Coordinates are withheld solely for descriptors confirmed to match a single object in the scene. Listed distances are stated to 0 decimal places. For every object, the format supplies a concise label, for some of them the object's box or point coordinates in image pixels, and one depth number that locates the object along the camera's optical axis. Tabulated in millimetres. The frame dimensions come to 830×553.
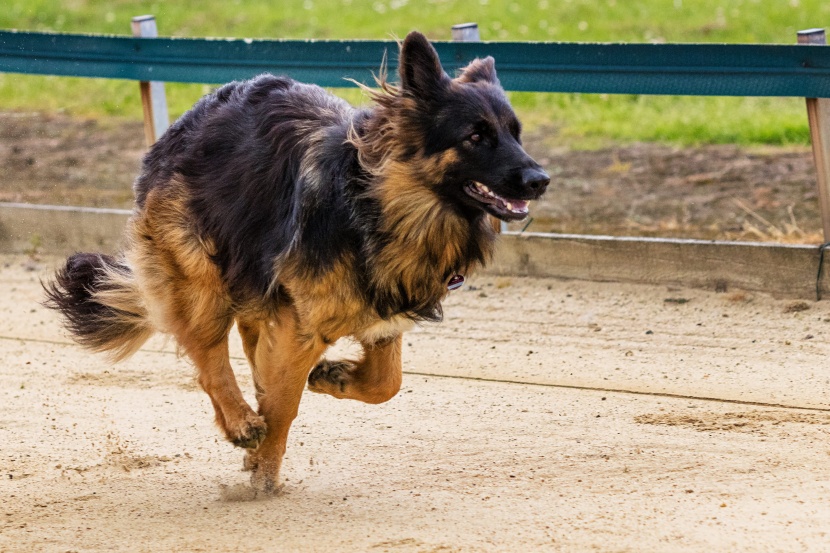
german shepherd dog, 9961
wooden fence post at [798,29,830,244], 14641
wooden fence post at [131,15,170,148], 18969
